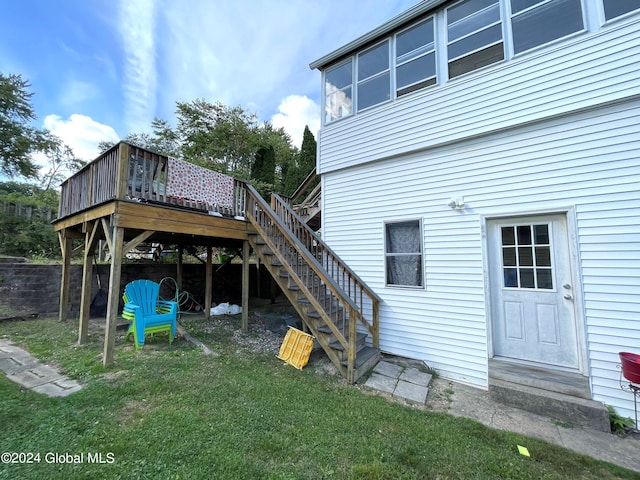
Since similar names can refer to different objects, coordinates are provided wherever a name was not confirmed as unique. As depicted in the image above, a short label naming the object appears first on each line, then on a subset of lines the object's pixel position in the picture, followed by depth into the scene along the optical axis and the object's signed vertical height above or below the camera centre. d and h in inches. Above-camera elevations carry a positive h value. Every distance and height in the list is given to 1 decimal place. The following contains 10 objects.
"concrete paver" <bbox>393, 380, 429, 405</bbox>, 121.6 -62.2
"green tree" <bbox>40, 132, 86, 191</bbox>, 716.0 +284.4
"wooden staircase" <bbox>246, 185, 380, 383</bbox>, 140.9 -13.7
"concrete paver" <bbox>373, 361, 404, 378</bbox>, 144.8 -60.3
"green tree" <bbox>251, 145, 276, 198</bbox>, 565.6 +214.3
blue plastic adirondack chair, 169.2 -33.3
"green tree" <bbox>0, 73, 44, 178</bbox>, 448.8 +246.2
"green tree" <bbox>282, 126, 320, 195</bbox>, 558.9 +214.0
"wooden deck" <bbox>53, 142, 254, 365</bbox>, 144.6 +37.4
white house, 114.8 +42.6
